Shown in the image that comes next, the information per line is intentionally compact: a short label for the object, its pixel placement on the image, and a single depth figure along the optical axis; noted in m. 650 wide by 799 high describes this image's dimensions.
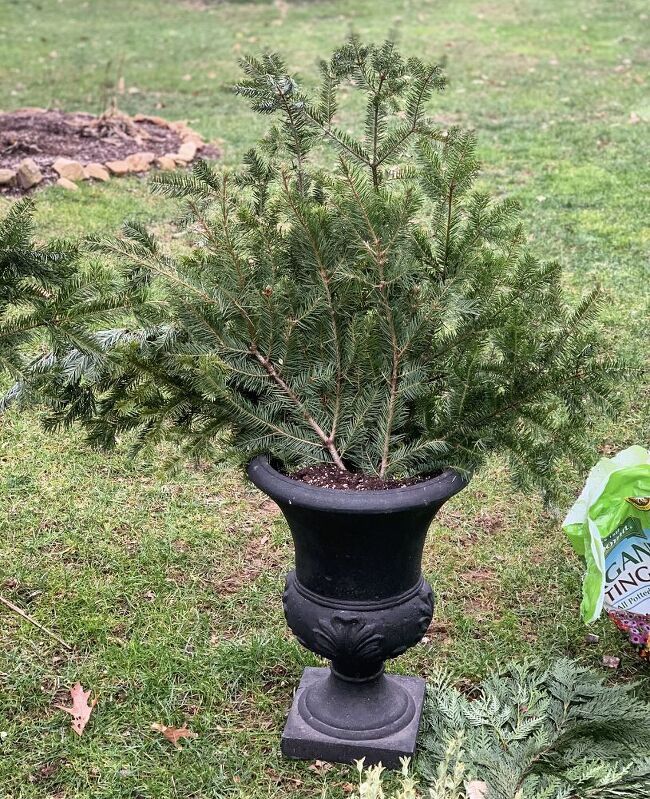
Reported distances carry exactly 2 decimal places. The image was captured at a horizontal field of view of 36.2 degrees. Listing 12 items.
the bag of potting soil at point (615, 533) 2.82
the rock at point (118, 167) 8.39
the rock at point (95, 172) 8.22
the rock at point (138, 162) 8.50
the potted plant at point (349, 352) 2.51
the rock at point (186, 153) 8.66
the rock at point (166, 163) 8.48
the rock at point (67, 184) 7.95
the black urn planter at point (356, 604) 2.47
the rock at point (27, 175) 7.93
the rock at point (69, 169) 8.16
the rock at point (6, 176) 7.85
